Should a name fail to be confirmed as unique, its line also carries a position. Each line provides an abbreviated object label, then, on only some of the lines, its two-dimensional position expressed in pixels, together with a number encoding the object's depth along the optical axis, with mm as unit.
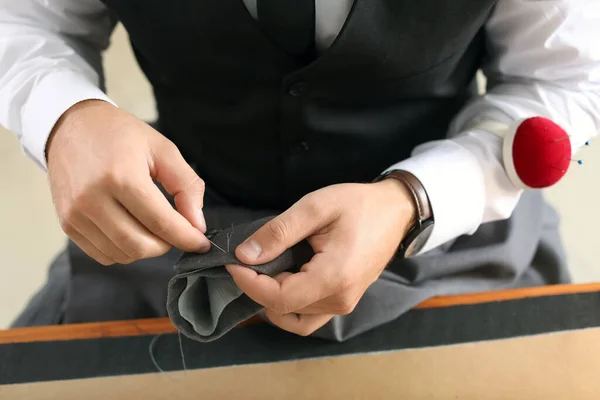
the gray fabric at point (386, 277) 615
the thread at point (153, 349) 575
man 472
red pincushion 565
